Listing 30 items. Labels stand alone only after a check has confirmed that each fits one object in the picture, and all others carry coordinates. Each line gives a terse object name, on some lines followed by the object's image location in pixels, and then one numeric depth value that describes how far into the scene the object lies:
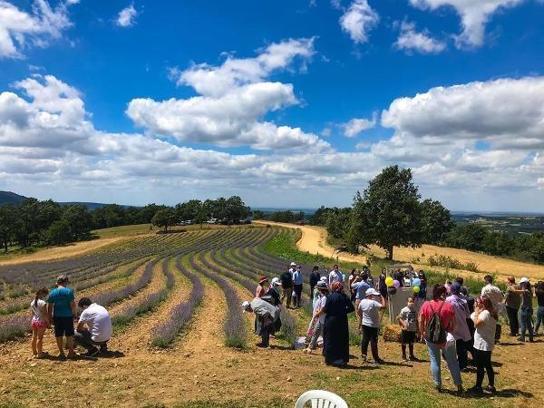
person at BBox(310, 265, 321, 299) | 17.06
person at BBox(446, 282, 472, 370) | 8.80
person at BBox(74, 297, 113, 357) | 10.50
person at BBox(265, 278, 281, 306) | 12.27
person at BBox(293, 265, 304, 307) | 17.81
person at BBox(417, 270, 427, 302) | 14.41
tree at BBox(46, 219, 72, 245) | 101.68
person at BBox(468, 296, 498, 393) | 8.27
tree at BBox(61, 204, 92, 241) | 108.38
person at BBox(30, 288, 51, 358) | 10.27
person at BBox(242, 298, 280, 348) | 11.79
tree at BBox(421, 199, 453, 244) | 101.81
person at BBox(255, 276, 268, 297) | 12.21
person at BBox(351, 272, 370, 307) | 14.02
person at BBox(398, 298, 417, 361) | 10.94
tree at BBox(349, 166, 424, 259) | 46.88
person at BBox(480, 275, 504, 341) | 11.93
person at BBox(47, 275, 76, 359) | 10.14
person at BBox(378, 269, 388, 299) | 15.97
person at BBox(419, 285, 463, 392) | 8.34
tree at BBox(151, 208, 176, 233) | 106.56
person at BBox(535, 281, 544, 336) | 13.35
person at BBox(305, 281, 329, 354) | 10.83
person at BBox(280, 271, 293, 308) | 17.75
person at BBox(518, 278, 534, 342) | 12.93
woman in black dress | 10.07
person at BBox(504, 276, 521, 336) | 13.45
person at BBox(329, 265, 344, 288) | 16.72
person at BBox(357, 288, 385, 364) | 10.13
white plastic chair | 4.88
